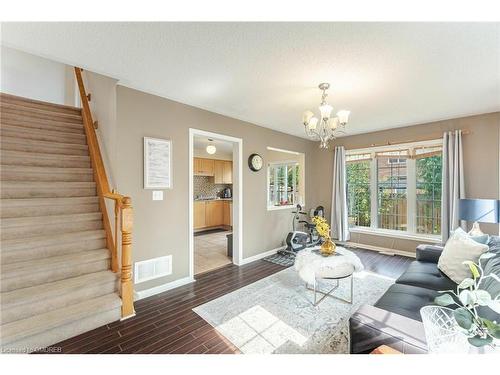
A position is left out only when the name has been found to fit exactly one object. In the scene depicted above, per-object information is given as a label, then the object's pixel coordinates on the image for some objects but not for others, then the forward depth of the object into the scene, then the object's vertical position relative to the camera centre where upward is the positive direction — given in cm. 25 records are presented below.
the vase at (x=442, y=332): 80 -55
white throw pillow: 197 -62
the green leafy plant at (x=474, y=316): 66 -41
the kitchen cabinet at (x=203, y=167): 640 +63
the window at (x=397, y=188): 397 +1
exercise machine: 421 -97
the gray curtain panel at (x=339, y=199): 473 -23
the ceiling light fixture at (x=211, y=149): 547 +98
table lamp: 235 -24
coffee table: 235 -85
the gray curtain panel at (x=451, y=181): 347 +12
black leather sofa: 112 -80
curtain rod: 349 +88
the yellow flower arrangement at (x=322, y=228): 253 -46
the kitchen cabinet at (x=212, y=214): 620 -76
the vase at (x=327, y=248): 254 -70
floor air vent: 258 -99
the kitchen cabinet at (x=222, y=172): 697 +53
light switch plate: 274 -9
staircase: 183 -53
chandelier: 233 +77
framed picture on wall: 266 +31
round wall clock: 389 +47
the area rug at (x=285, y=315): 182 -128
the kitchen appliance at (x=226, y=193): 734 -17
